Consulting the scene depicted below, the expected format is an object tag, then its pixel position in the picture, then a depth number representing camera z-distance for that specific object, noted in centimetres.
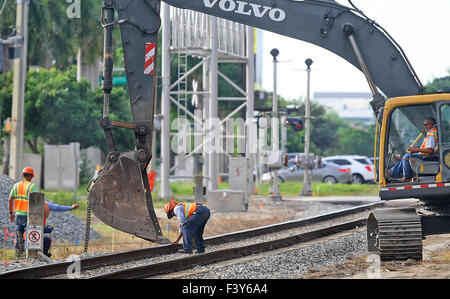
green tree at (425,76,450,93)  7547
